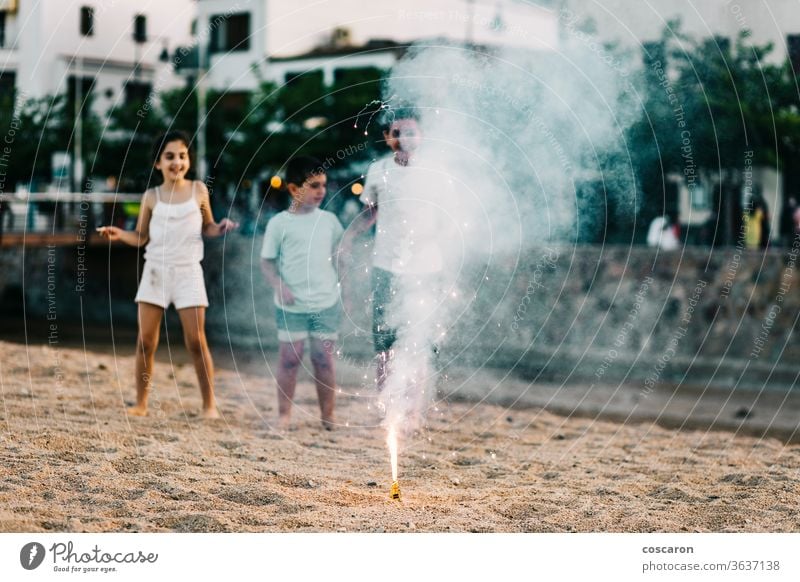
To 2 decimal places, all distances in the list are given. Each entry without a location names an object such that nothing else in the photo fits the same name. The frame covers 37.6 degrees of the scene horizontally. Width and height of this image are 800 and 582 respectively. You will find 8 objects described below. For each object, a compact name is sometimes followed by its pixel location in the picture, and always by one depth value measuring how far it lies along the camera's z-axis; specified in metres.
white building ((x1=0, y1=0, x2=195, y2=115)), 22.33
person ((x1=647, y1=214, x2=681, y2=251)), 19.98
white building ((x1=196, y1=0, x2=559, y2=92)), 26.05
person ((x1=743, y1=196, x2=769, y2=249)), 20.58
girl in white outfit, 8.21
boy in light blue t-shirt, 7.95
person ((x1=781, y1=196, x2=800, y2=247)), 19.36
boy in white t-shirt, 7.50
